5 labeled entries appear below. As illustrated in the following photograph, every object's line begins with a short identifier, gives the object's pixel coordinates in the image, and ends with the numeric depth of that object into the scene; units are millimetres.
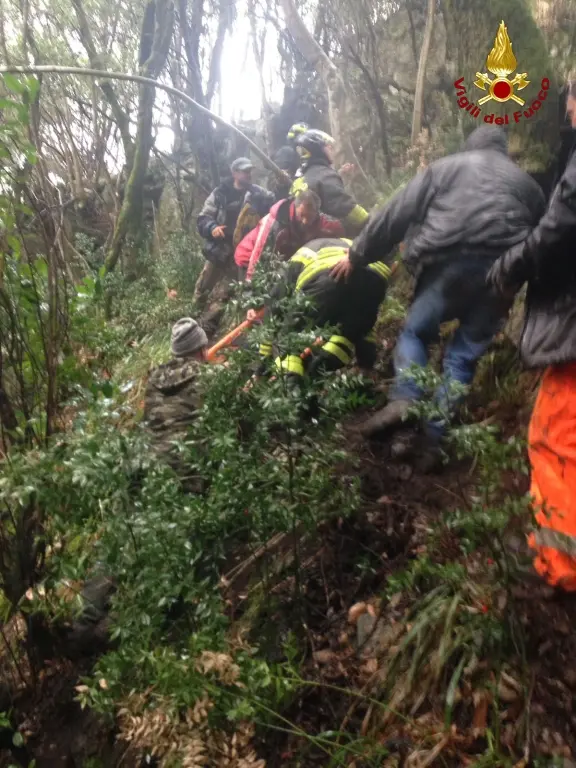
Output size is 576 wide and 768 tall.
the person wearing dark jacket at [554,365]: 1903
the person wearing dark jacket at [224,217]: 6703
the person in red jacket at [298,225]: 4328
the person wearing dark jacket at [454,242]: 2691
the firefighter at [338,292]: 3281
